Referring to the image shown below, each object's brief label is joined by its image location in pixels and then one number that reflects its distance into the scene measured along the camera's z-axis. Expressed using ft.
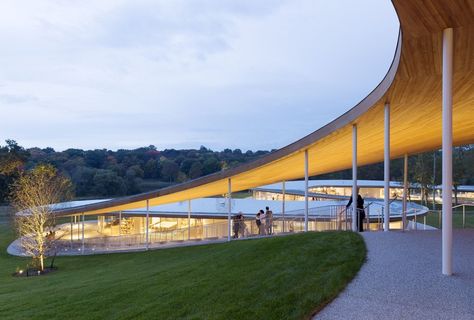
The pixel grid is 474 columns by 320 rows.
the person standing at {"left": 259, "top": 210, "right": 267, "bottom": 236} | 53.42
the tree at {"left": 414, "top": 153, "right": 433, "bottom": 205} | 114.01
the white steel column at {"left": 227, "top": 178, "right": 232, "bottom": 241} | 54.24
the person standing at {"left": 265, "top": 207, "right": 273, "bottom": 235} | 53.35
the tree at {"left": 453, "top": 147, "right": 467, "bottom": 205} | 116.19
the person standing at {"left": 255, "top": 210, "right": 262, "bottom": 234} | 53.31
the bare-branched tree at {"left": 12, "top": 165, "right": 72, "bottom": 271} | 57.72
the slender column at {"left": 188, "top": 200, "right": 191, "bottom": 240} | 65.05
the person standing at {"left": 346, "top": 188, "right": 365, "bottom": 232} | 39.04
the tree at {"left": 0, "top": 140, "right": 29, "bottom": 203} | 133.90
